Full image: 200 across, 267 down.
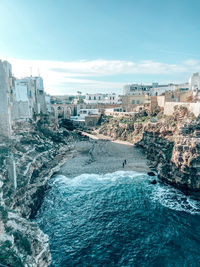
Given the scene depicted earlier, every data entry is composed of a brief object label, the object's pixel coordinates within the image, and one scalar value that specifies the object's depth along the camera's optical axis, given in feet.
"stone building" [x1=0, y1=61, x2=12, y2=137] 105.50
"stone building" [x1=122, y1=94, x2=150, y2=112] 282.15
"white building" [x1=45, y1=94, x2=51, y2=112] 249.26
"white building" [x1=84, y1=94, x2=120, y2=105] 369.22
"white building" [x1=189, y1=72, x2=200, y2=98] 261.81
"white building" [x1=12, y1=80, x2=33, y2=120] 146.00
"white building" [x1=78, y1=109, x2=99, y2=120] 302.90
